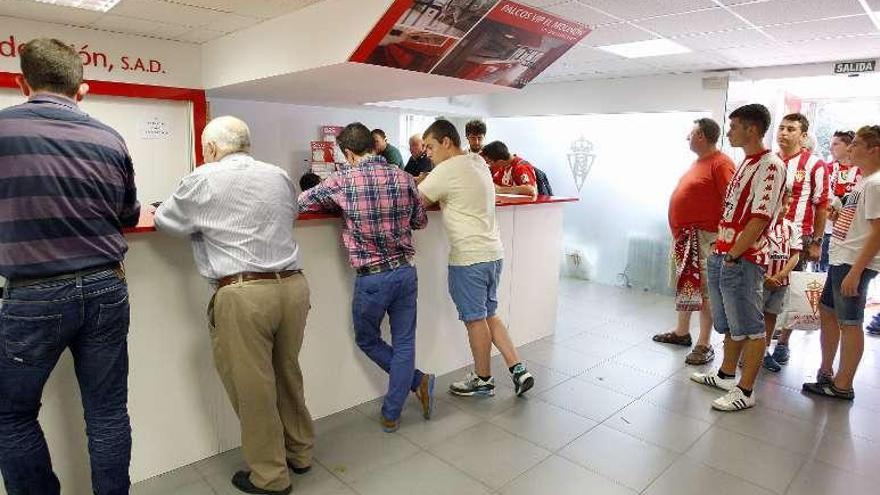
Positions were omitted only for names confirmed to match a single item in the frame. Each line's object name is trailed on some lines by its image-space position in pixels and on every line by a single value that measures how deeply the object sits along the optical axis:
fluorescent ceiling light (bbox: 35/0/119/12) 3.70
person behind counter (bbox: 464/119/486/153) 3.98
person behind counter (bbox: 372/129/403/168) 4.84
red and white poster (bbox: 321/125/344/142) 6.38
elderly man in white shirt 1.93
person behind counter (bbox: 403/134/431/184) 5.35
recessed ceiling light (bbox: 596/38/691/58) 4.99
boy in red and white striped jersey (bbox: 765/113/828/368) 3.64
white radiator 5.94
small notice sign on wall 4.74
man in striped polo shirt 1.56
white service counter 2.05
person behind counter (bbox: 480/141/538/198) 4.37
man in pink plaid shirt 2.40
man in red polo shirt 3.62
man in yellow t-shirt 2.79
